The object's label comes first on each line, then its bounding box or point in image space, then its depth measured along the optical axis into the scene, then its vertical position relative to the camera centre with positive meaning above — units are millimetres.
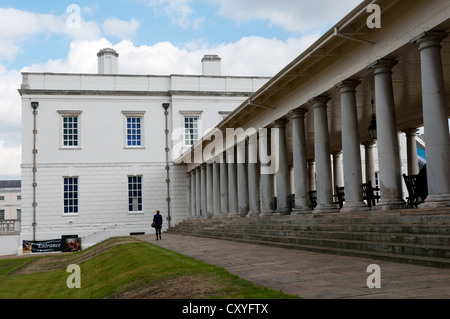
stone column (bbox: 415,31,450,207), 10820 +1952
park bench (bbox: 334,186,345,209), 19000 +427
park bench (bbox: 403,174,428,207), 13984 +467
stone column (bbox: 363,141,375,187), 25933 +2354
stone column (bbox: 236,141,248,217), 26188 +1270
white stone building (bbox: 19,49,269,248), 38562 +5502
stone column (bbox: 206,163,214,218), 33750 +1471
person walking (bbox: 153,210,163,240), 25453 -453
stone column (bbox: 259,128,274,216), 22066 +1373
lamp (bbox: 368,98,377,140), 16250 +2386
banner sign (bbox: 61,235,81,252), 36281 -2101
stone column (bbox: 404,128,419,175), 22766 +2365
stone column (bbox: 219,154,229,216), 29906 +1273
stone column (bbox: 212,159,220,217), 31873 +1535
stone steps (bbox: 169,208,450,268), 8914 -675
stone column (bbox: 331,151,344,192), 31172 +2391
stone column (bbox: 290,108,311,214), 18453 +1709
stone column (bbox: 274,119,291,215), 20531 +1371
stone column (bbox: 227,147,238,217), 28047 +1603
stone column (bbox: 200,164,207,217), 35594 +1419
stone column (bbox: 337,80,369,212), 14680 +1905
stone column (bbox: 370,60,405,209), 12727 +1889
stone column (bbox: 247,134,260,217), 24531 +1603
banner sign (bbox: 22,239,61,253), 36344 -2205
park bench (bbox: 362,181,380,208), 16875 +456
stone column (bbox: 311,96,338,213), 16484 +1624
